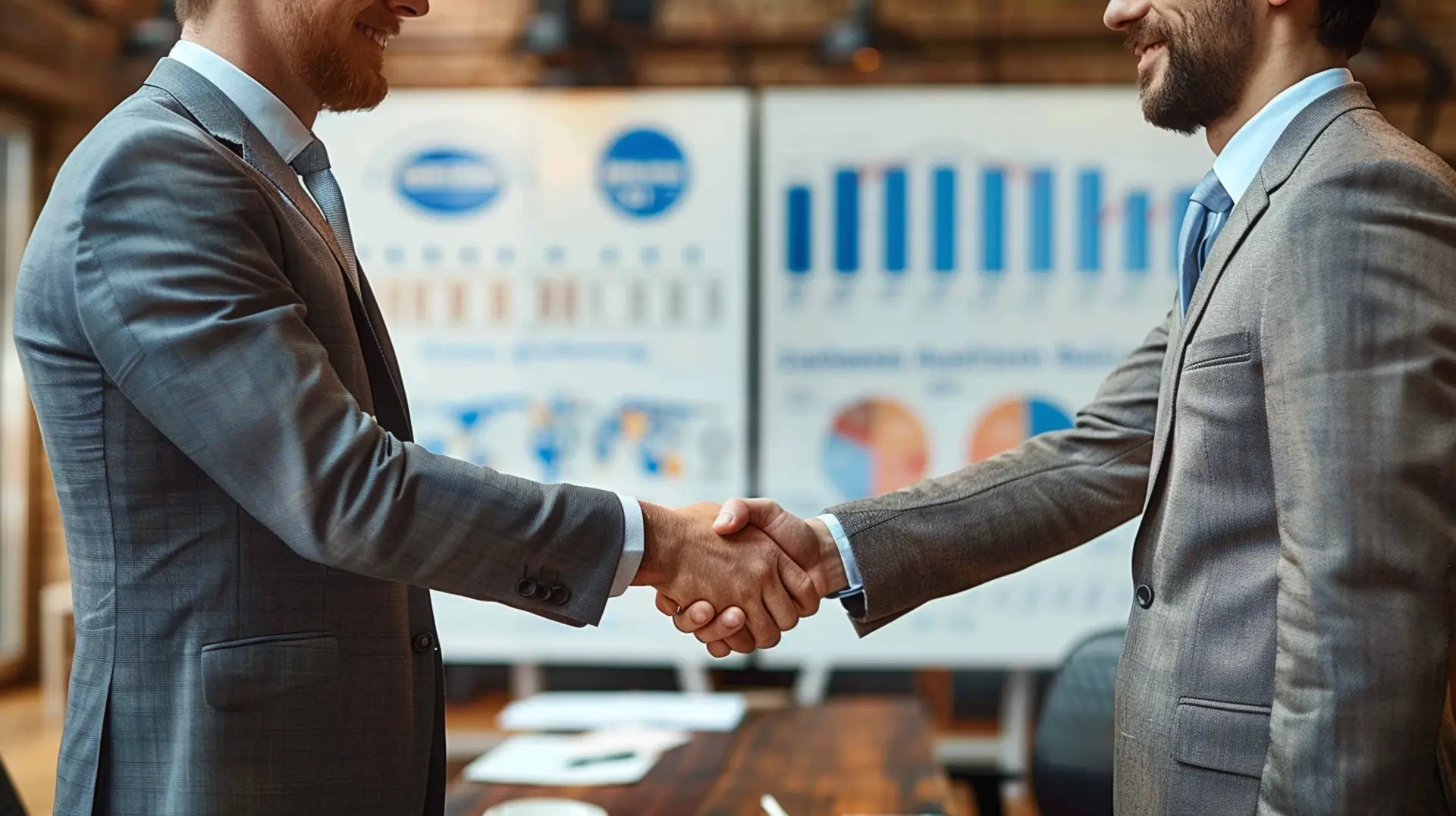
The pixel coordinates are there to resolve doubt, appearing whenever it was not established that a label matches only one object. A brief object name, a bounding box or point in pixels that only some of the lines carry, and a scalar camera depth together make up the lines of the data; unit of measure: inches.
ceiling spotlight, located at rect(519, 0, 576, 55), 202.2
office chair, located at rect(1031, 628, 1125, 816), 109.5
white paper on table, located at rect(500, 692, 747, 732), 110.2
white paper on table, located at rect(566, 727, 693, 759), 98.8
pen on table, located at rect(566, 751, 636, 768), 94.8
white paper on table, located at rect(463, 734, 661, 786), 90.7
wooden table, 84.5
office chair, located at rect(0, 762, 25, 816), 67.4
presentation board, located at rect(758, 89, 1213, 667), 198.7
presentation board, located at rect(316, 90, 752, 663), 201.3
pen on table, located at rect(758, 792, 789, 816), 82.7
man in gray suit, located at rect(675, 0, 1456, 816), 53.2
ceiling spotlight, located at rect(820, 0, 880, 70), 207.2
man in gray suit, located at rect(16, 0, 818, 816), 54.7
